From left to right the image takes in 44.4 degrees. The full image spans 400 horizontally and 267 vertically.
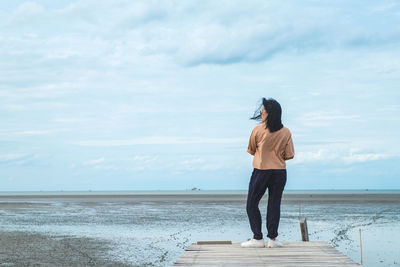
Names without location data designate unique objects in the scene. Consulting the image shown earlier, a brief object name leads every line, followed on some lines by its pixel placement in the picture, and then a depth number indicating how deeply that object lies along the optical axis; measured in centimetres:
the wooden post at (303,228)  1033
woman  765
